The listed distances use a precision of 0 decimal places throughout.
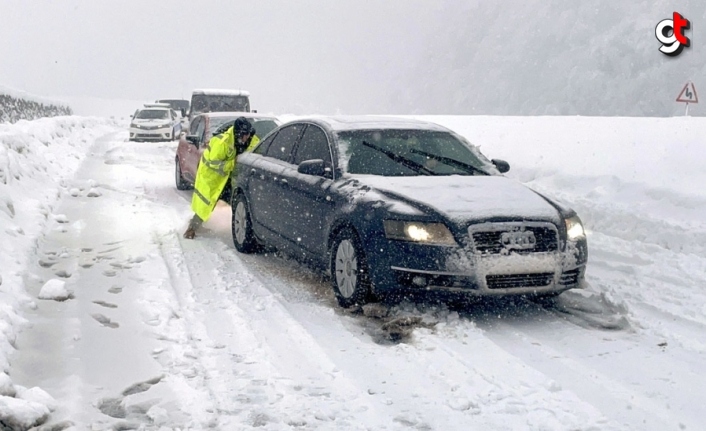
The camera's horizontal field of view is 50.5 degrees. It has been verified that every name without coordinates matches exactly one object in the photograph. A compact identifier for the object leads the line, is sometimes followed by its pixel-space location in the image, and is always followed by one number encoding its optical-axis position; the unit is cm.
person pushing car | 908
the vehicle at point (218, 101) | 2127
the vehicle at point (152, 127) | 2917
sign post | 1730
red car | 1259
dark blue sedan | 544
